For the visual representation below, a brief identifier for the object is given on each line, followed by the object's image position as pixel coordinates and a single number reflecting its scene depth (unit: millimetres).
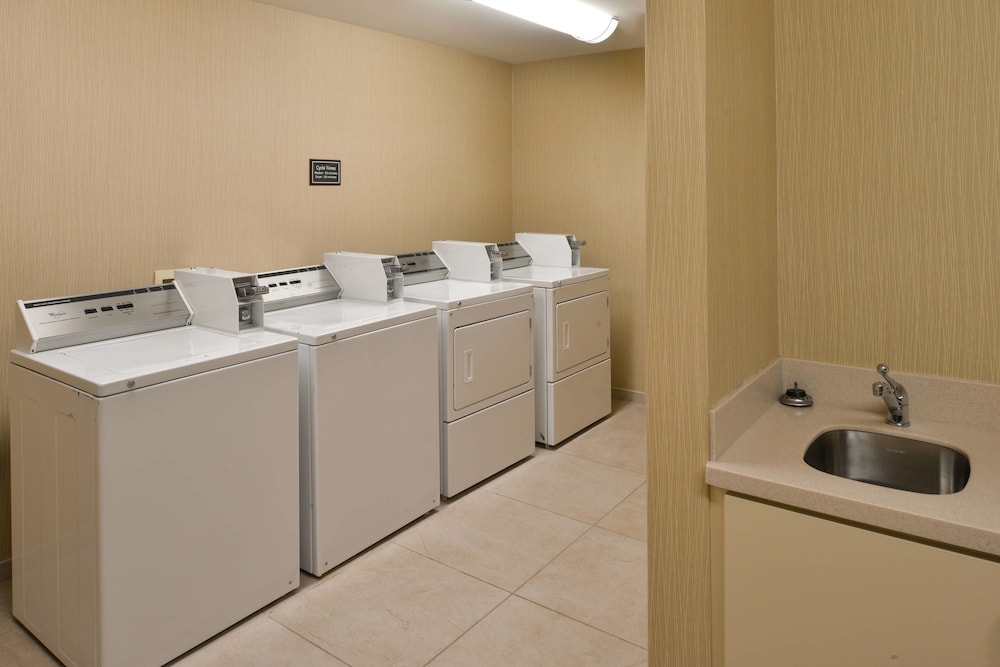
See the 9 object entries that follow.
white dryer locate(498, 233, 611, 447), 3918
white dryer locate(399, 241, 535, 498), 3277
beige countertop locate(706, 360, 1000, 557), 1271
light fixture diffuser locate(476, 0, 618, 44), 3193
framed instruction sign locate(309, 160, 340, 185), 3559
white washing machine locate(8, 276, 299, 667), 2016
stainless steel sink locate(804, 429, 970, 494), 1673
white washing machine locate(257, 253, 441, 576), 2625
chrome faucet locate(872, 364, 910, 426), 1770
